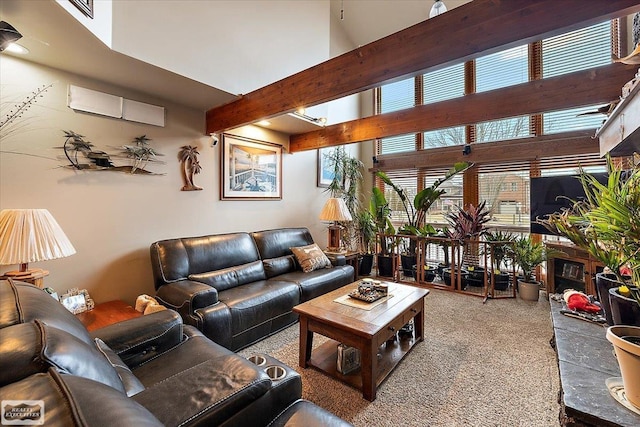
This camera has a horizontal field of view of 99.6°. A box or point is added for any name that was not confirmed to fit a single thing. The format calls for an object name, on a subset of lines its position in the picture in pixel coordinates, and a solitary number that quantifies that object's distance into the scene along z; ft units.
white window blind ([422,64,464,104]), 17.38
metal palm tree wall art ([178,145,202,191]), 10.57
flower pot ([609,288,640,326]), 3.91
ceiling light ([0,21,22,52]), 5.03
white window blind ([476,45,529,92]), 15.43
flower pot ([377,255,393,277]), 16.19
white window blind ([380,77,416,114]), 19.30
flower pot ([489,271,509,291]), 13.55
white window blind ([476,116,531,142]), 15.02
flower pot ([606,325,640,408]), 2.90
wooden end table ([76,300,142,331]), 6.92
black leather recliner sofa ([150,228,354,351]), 7.70
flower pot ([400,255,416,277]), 16.06
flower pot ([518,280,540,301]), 12.40
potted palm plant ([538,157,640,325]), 3.07
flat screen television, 11.69
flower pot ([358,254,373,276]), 16.53
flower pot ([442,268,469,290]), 14.28
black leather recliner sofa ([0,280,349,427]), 1.89
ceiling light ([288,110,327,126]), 11.90
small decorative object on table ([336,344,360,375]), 7.04
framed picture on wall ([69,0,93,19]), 5.48
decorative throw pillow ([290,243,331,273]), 11.91
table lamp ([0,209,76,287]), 5.17
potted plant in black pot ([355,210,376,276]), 16.62
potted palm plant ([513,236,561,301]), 12.40
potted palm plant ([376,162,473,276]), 15.19
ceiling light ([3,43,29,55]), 6.37
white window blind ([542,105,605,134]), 13.44
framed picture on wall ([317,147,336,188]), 17.58
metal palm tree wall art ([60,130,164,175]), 7.91
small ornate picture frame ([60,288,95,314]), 7.18
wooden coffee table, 6.23
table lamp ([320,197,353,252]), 14.64
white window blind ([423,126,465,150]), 16.78
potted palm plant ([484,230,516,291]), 12.94
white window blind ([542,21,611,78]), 13.38
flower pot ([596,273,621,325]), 4.56
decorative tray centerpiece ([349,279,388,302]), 8.11
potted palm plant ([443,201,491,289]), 13.69
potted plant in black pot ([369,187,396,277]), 16.22
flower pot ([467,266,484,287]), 14.39
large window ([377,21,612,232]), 13.73
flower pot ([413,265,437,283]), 15.43
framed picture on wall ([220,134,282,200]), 12.13
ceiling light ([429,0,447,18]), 12.80
